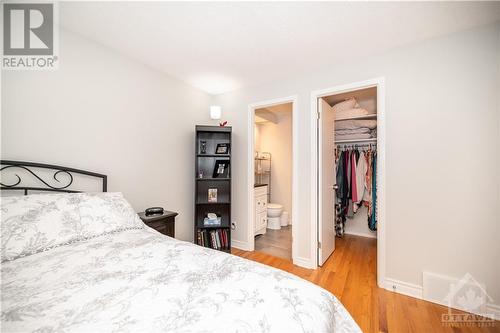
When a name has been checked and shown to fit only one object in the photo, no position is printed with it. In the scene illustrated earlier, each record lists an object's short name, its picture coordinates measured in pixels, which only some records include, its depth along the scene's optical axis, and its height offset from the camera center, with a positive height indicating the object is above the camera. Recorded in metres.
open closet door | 2.51 -0.20
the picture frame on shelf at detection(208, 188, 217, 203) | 2.96 -0.39
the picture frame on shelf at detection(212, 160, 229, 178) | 3.04 -0.02
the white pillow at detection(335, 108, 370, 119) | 3.08 +0.82
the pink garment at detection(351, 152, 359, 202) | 3.29 -0.24
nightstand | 2.04 -0.55
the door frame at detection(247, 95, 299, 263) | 2.65 +0.05
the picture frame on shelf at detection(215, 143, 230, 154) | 2.93 +0.28
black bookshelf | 2.82 -0.26
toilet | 4.00 -0.95
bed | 0.68 -0.49
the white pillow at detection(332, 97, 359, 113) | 3.22 +0.97
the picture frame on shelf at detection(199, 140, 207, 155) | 2.98 +0.30
